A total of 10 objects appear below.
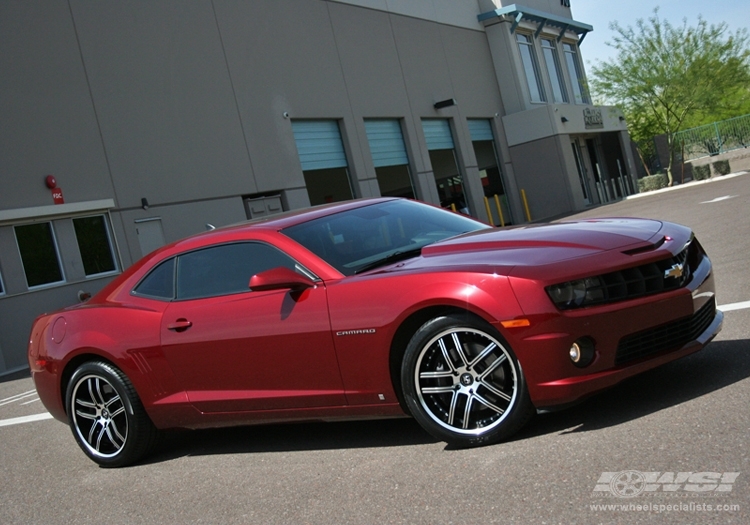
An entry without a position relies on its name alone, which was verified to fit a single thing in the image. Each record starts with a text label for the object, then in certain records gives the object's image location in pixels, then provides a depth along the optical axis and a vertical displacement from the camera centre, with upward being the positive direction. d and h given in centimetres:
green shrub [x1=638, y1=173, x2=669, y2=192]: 3958 -69
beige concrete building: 1689 +331
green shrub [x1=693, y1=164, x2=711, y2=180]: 3881 -72
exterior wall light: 3052 +375
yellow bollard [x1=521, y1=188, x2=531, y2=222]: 3475 -30
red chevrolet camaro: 432 -49
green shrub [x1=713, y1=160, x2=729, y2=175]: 3850 -68
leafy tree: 3978 +393
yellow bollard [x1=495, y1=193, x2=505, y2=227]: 3346 -25
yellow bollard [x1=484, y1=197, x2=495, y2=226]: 3108 -4
